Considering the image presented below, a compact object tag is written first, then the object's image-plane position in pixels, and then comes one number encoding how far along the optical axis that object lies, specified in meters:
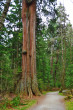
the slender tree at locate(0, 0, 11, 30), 5.19
